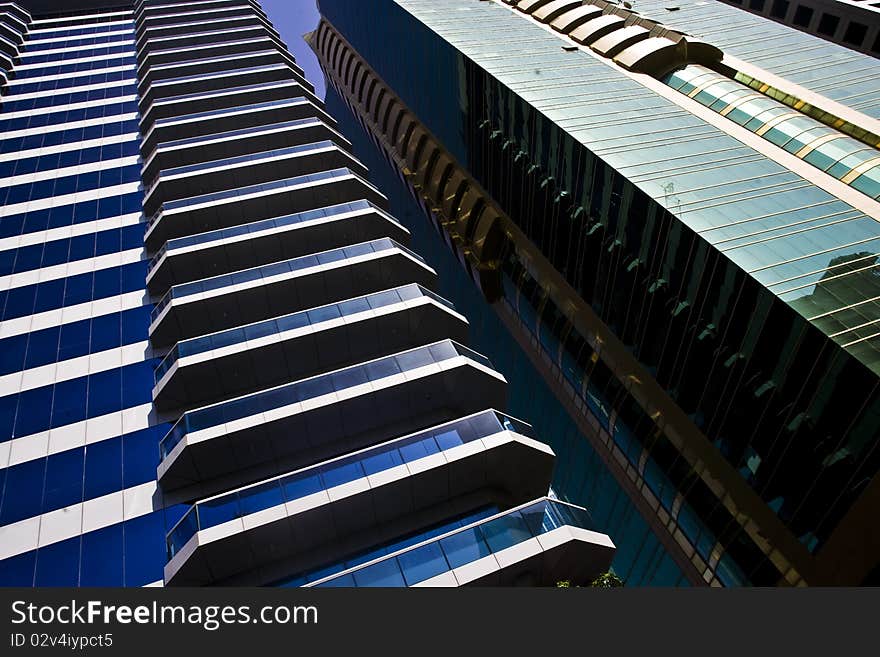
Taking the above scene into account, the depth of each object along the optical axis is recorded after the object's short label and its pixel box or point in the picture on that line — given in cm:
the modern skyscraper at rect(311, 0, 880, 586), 1756
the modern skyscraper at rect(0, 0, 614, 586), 1673
